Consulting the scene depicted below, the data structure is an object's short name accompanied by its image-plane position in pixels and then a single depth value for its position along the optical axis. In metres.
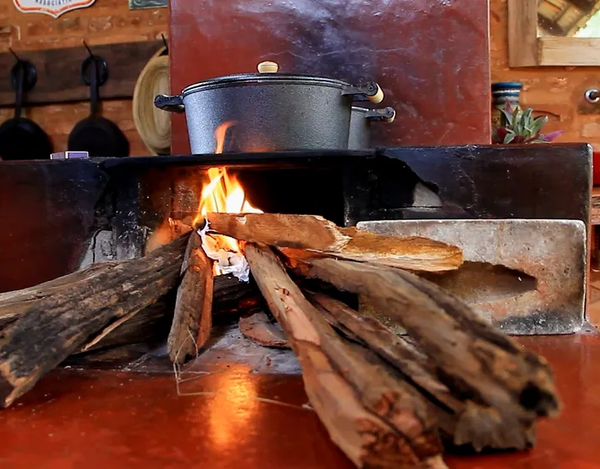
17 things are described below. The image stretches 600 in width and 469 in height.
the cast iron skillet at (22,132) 3.75
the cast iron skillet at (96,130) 3.63
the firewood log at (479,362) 0.81
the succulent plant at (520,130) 2.71
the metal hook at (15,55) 3.79
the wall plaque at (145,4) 3.58
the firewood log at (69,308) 1.07
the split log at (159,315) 1.33
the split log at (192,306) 1.30
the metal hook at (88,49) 3.65
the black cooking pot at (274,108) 1.59
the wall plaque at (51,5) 3.70
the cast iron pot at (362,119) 1.85
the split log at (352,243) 1.37
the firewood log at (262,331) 1.38
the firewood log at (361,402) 0.74
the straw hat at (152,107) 3.47
